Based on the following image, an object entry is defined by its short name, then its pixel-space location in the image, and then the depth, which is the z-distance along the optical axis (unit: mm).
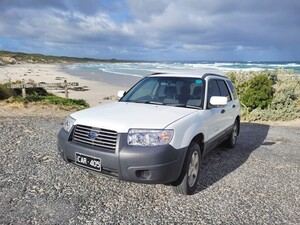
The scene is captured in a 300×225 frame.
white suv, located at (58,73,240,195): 3377
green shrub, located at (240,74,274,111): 12672
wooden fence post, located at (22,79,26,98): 13367
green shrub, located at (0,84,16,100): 13668
